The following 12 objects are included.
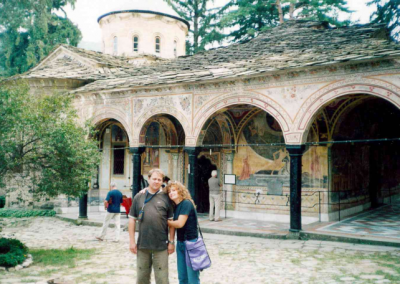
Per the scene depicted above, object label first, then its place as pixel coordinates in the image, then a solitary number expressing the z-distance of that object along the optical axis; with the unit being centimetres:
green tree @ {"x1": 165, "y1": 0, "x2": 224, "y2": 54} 2753
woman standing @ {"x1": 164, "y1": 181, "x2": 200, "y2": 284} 479
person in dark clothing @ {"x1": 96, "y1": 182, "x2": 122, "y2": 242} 991
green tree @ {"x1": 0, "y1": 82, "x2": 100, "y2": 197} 759
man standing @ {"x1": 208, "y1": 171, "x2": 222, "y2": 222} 1243
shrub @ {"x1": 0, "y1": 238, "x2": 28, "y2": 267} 700
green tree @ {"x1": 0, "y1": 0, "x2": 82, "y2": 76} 2416
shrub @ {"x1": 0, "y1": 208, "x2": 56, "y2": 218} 1436
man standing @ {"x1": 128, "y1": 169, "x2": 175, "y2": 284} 473
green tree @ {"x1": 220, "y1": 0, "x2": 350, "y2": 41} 2377
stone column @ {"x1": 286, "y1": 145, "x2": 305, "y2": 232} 1005
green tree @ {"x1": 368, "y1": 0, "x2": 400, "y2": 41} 1834
